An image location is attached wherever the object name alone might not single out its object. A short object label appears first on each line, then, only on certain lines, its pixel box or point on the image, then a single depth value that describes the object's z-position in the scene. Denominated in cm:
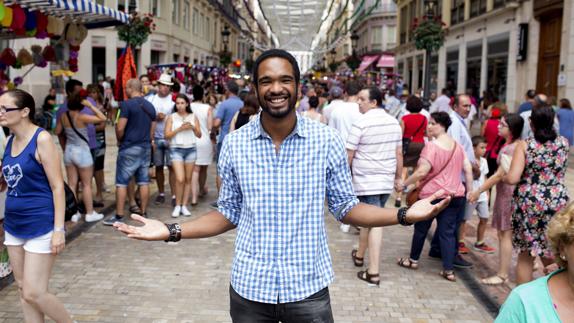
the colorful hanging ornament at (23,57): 827
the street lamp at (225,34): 2686
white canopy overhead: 1346
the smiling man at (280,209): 249
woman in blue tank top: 370
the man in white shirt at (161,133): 884
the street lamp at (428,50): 1620
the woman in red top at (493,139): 873
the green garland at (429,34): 1734
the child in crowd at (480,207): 664
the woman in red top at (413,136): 943
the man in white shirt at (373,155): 572
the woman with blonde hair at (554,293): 192
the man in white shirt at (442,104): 1423
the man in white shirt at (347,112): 855
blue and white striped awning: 713
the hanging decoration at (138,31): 1917
